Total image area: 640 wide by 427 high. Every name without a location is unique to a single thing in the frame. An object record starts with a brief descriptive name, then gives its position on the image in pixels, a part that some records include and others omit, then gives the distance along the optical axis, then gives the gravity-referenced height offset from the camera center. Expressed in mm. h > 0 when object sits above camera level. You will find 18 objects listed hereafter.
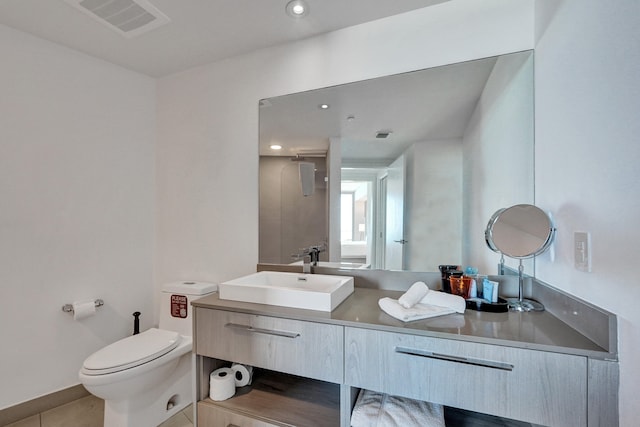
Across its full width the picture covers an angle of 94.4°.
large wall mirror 1485 +289
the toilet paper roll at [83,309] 1967 -641
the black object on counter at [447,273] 1487 -295
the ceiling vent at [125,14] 1562 +1114
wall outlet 964 -116
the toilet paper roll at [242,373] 1584 -854
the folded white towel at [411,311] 1163 -393
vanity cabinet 893 -563
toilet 1507 -824
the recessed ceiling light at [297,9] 1557 +1110
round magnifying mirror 1203 -79
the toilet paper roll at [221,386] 1481 -865
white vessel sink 1297 -376
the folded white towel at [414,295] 1263 -350
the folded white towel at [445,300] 1245 -367
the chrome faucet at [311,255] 1834 -254
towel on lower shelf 1131 -780
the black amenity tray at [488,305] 1254 -388
